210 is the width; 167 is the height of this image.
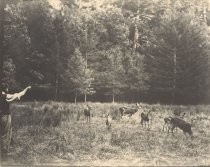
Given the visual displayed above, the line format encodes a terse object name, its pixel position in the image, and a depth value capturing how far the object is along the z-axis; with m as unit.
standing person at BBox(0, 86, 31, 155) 11.91
